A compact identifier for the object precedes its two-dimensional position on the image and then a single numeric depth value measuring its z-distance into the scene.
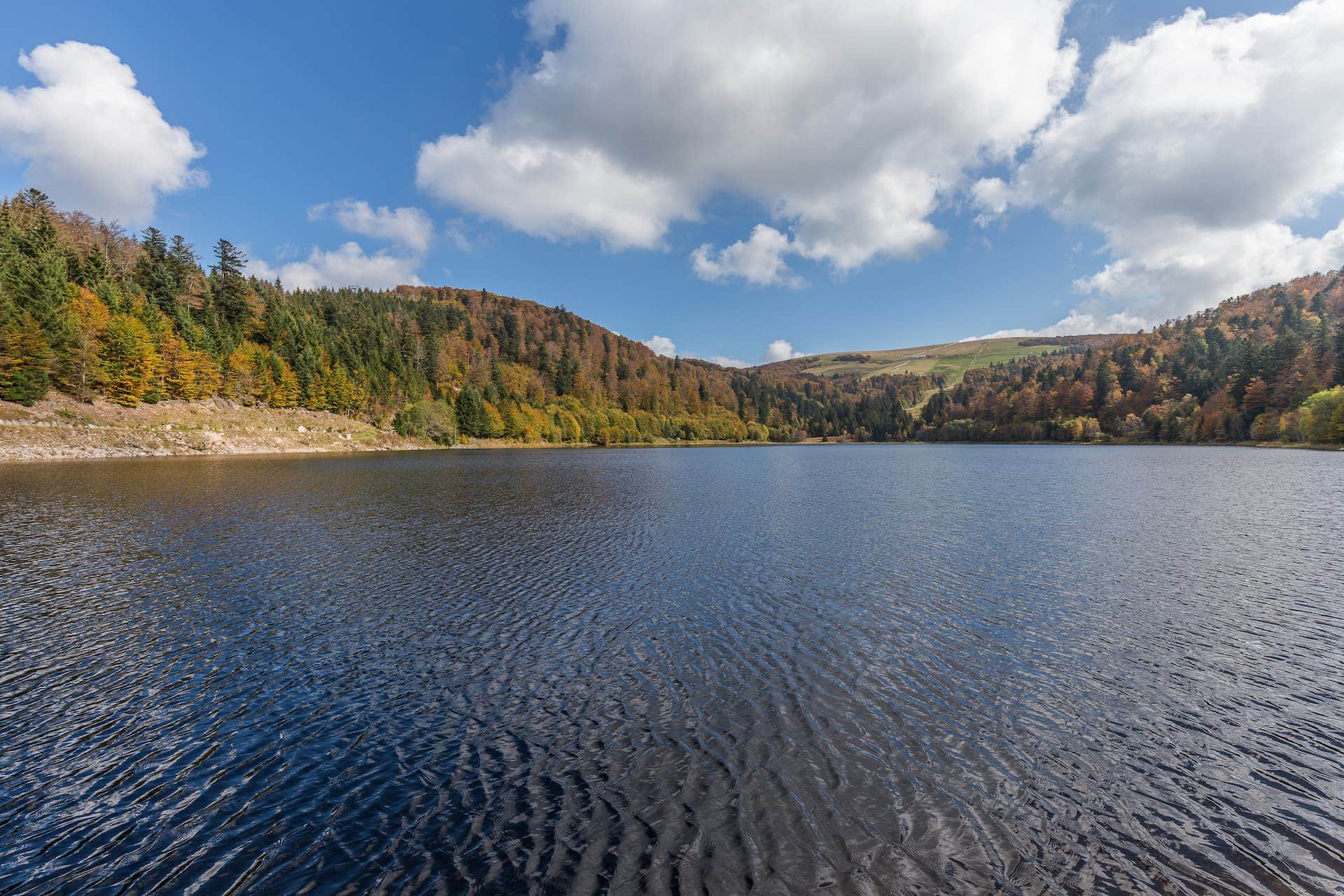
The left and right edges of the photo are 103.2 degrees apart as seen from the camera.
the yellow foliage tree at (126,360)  89.44
